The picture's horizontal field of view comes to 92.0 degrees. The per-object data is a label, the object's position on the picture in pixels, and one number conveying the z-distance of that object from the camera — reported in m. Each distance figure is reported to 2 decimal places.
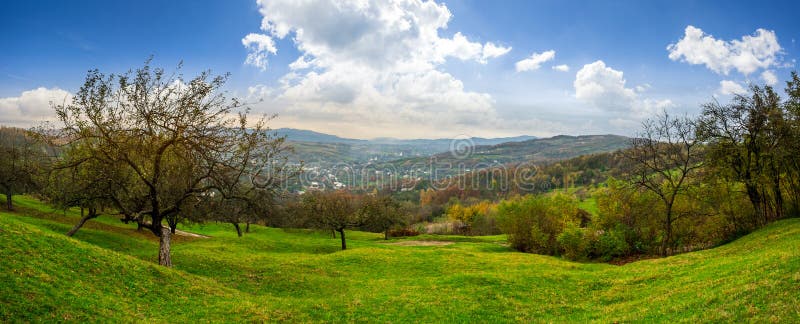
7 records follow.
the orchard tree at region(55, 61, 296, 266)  23.12
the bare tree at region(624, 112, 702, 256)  40.16
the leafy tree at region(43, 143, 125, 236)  23.98
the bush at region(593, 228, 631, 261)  45.09
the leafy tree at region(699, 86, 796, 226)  37.25
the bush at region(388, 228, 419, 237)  90.00
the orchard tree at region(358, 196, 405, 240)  57.75
